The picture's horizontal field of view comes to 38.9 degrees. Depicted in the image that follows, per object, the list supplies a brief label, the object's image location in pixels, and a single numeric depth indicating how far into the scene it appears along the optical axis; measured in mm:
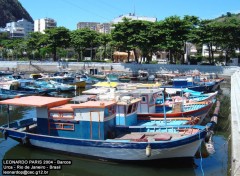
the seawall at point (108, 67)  64006
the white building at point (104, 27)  184125
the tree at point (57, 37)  82625
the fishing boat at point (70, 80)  49719
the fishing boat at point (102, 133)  16062
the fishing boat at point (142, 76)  60906
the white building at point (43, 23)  184862
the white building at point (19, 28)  171650
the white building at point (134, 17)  131000
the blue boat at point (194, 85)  39362
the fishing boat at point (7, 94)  36344
